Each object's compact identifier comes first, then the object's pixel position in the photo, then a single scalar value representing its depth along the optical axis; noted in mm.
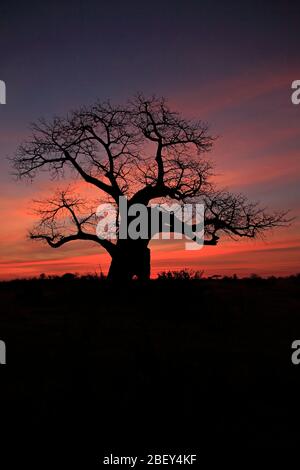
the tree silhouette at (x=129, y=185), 16766
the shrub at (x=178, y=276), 14742
